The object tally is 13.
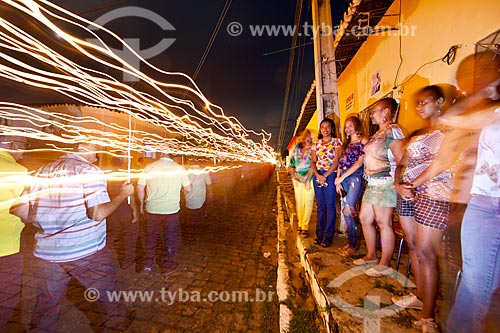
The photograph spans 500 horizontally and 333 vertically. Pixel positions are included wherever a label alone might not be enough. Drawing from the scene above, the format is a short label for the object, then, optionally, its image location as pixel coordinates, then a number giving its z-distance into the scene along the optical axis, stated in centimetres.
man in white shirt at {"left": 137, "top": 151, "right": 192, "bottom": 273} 385
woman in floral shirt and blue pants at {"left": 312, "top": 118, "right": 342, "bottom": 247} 344
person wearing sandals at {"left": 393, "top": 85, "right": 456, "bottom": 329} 178
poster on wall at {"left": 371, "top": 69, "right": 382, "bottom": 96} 598
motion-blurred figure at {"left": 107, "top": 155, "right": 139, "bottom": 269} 421
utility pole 476
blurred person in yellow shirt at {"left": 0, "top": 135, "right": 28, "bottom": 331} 226
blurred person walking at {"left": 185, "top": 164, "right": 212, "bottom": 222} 610
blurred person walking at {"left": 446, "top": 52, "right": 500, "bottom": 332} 145
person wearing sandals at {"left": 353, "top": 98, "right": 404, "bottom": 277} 252
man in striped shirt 212
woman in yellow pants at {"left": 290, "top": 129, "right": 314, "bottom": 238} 416
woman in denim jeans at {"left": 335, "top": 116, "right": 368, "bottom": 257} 311
